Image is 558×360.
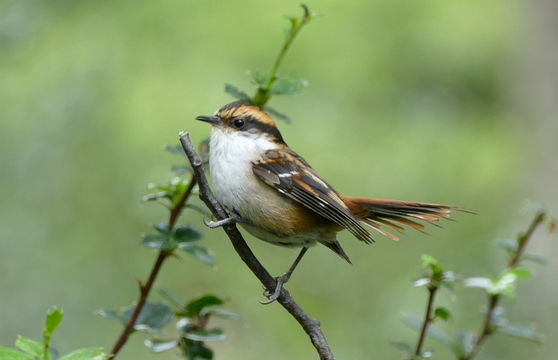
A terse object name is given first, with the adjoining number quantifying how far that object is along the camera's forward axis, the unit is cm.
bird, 687
